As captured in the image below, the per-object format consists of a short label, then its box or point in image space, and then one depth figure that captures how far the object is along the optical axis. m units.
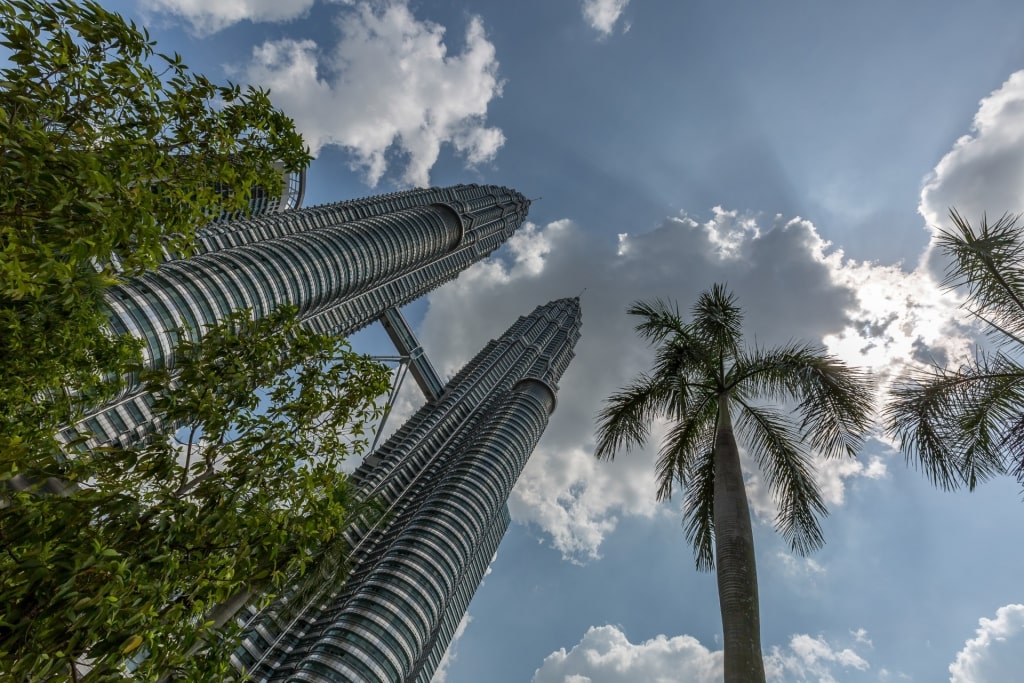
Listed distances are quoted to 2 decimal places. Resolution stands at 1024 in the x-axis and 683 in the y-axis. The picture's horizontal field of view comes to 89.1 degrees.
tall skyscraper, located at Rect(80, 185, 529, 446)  86.31
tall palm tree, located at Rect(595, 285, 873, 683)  12.44
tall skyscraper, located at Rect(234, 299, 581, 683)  84.12
